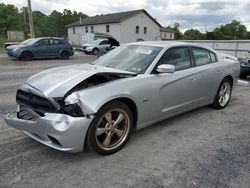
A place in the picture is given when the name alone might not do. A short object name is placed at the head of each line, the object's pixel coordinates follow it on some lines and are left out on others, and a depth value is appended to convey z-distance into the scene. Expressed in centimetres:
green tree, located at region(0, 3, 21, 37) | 4142
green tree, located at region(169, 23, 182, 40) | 5517
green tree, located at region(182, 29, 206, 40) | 5653
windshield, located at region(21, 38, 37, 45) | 1163
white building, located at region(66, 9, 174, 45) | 2833
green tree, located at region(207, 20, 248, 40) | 5415
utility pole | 1883
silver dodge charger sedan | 222
